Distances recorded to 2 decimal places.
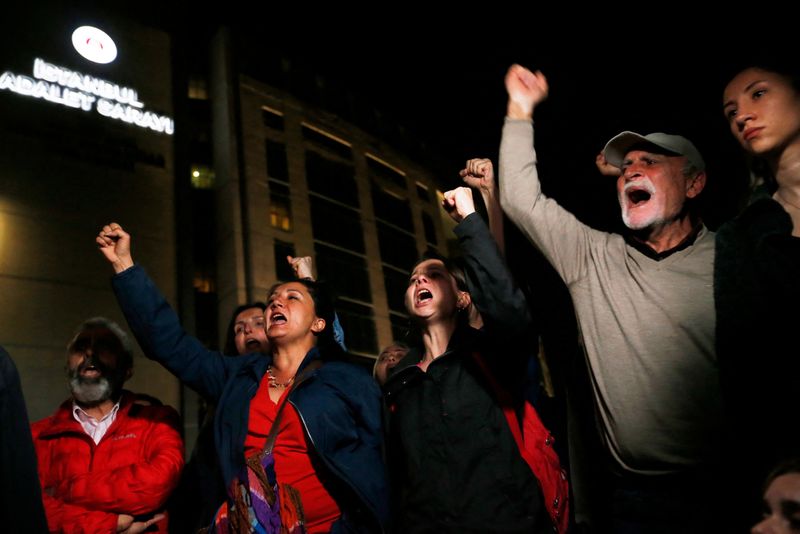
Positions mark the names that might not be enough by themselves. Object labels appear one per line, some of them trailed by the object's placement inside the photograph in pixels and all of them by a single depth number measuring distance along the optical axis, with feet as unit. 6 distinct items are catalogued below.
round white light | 43.93
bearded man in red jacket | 10.03
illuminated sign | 39.83
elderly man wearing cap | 6.39
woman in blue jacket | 9.06
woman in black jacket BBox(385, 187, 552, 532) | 7.63
